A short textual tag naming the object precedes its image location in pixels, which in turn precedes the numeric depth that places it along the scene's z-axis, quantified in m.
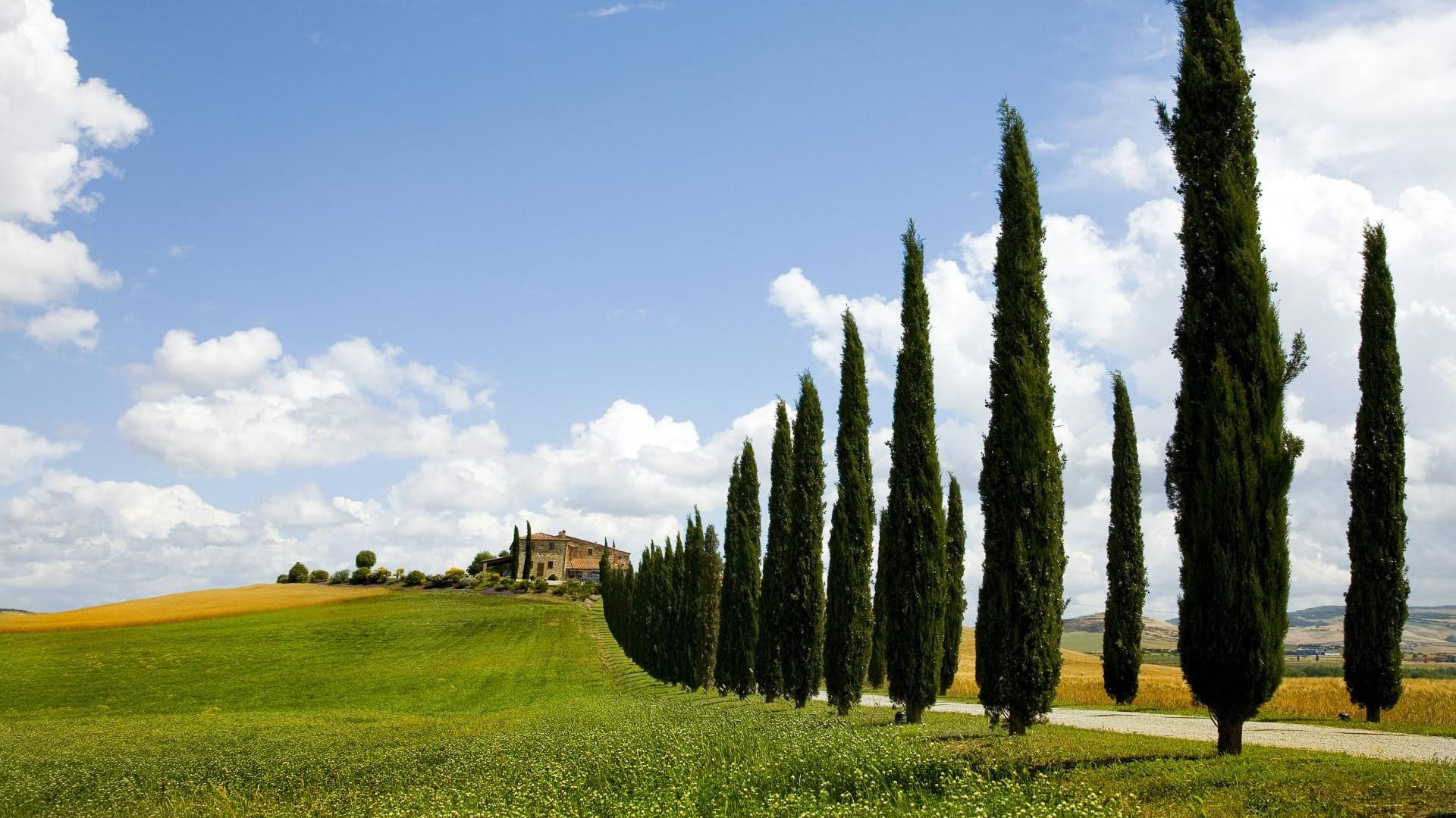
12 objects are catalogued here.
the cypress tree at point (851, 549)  24.22
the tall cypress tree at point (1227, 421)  11.05
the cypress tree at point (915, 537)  19.86
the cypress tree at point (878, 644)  35.34
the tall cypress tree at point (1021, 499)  15.74
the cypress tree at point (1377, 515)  20.47
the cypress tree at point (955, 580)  34.00
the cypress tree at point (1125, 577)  27.72
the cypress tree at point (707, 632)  38.47
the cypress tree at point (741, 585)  32.00
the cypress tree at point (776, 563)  28.62
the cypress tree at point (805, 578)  27.16
